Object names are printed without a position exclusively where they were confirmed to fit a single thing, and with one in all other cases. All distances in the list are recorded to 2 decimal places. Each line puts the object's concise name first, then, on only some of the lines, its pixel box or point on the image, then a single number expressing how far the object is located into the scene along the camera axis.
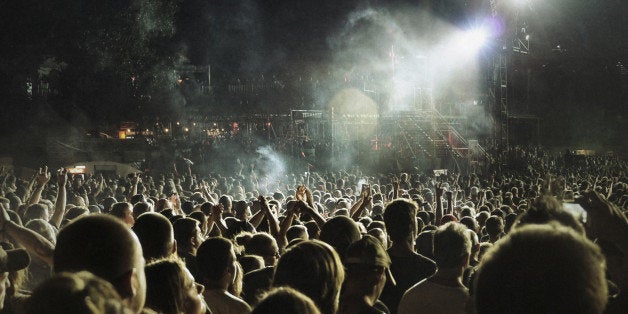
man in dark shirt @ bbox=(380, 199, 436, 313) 4.16
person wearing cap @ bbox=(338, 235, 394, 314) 2.95
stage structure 28.58
